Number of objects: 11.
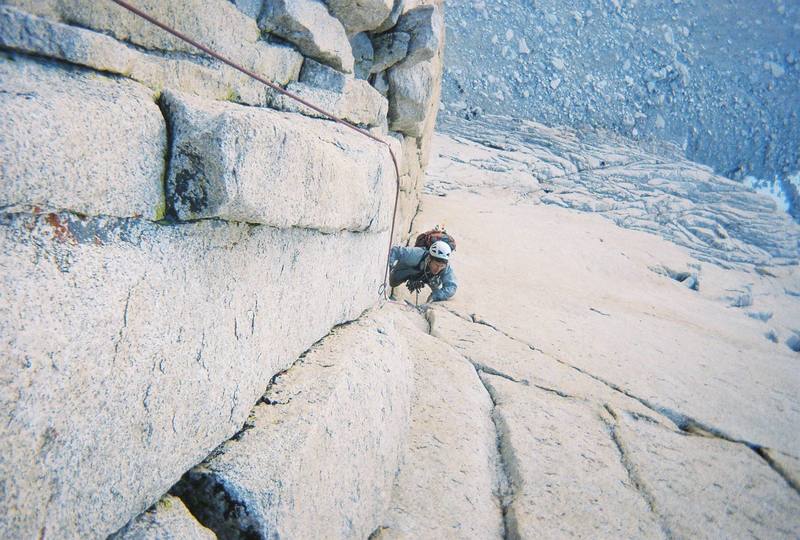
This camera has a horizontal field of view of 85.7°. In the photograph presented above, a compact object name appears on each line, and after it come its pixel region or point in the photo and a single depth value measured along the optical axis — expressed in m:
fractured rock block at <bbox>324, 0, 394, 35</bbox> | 3.02
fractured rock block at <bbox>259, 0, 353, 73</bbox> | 2.37
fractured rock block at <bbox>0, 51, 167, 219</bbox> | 1.02
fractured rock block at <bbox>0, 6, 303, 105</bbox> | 1.13
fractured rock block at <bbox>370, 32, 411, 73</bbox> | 4.33
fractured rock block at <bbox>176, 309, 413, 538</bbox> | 1.50
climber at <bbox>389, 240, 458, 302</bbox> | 4.91
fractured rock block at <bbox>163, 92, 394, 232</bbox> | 1.39
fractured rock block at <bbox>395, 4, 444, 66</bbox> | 4.22
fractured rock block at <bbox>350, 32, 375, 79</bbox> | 4.11
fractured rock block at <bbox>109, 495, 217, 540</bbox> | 1.29
